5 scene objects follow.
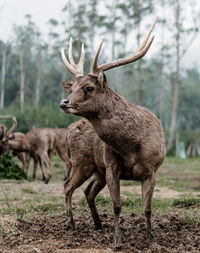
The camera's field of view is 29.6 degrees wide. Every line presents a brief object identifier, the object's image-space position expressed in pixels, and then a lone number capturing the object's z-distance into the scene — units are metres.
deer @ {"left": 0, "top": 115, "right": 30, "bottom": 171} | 14.00
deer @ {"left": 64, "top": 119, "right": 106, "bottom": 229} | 5.85
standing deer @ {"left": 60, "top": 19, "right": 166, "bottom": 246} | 4.83
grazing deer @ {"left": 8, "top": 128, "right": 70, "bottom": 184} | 14.31
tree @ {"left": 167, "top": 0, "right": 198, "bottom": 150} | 28.90
